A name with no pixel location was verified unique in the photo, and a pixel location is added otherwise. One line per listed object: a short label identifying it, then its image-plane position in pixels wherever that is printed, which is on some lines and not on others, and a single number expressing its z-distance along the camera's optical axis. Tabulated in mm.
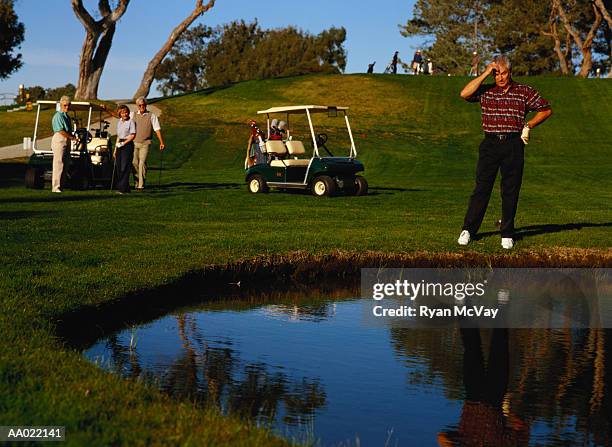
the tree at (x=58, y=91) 121175
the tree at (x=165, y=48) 52969
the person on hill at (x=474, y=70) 79438
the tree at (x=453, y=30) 98500
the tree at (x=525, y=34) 86062
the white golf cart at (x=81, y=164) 20953
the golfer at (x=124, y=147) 19750
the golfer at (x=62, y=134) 18859
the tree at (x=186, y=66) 117000
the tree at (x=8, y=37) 75138
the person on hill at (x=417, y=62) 74688
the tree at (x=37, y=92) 111019
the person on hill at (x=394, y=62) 76875
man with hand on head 11391
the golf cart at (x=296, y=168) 21172
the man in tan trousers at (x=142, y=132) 20438
